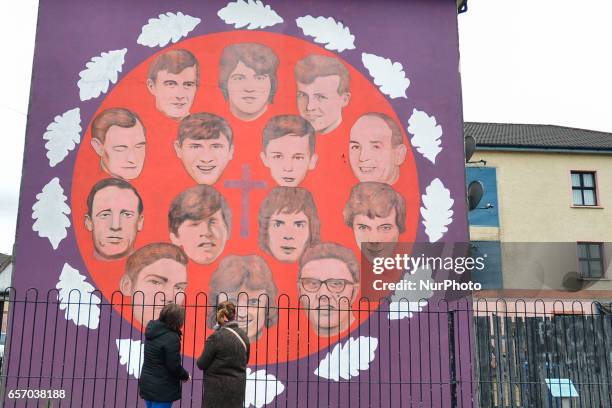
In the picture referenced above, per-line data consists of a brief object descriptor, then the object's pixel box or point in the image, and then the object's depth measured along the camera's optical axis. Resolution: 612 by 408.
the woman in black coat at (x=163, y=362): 6.15
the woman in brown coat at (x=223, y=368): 6.09
